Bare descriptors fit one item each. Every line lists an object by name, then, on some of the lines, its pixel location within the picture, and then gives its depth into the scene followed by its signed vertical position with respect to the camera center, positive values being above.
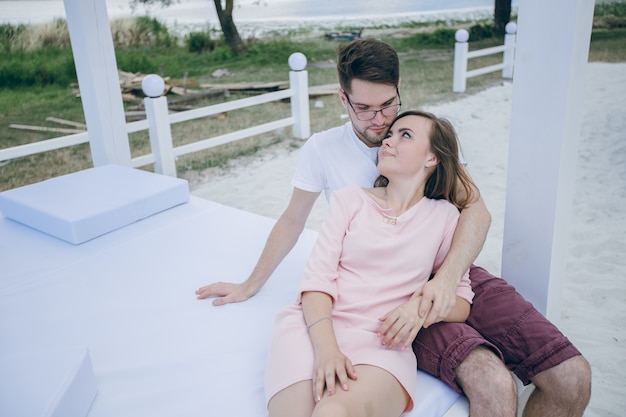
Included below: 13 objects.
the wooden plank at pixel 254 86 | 8.80 -1.11
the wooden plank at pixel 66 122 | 7.07 -1.25
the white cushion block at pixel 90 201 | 2.30 -0.79
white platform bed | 1.26 -0.90
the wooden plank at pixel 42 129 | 6.79 -1.29
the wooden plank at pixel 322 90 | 8.39 -1.18
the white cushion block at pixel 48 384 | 1.16 -0.81
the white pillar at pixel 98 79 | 3.04 -0.32
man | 1.17 -0.73
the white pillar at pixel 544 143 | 1.38 -0.37
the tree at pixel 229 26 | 9.37 -0.15
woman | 1.09 -0.65
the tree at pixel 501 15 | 11.20 -0.18
